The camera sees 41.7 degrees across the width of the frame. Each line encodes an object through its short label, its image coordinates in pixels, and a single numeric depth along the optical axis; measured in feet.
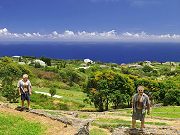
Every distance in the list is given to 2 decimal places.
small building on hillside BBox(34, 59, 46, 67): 250.98
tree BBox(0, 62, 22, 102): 137.78
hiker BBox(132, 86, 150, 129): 41.14
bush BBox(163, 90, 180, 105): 122.03
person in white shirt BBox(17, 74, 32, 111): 49.37
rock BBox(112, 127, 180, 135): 42.62
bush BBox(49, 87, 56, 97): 132.64
